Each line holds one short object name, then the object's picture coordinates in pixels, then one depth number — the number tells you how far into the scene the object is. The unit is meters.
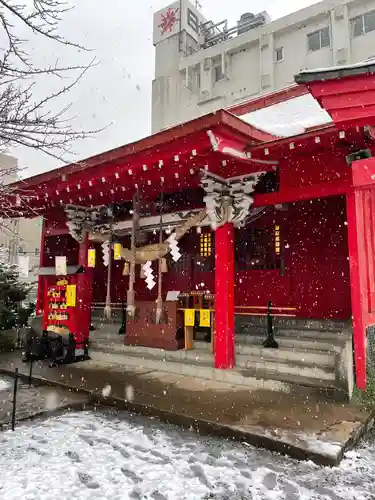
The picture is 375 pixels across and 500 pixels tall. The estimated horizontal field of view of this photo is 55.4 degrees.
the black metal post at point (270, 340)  7.63
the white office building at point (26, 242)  31.16
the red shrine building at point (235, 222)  5.93
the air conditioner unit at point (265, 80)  26.64
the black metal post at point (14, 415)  5.00
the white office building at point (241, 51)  23.56
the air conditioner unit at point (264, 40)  26.52
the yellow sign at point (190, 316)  8.31
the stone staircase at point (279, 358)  6.36
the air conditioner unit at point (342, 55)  23.69
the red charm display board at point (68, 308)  9.35
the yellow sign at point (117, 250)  9.12
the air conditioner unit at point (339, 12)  23.27
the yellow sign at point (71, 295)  9.29
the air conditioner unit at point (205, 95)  29.61
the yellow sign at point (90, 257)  9.84
